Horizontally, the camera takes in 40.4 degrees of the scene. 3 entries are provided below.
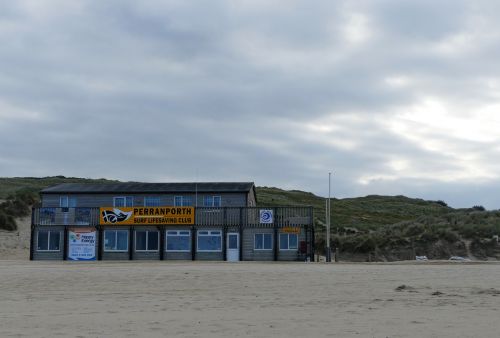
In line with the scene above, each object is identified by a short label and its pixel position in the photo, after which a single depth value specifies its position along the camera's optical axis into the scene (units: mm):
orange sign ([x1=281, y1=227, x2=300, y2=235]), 38219
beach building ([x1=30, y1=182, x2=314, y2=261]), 38531
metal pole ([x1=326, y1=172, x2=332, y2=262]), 37306
